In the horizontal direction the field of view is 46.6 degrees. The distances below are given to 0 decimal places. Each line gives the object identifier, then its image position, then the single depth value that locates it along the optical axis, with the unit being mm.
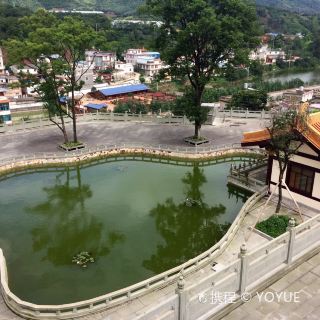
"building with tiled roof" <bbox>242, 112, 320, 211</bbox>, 18572
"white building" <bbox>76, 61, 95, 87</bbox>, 83238
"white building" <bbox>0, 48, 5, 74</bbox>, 85588
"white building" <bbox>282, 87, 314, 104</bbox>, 61519
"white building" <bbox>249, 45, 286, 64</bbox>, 120975
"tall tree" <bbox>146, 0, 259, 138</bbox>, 28375
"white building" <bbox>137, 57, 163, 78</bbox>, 102006
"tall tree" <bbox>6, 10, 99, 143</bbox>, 28344
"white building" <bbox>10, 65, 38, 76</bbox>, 87000
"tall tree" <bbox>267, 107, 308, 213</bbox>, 17641
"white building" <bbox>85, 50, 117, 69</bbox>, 102875
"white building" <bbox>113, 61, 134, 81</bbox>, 98400
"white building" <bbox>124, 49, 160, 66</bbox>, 106000
